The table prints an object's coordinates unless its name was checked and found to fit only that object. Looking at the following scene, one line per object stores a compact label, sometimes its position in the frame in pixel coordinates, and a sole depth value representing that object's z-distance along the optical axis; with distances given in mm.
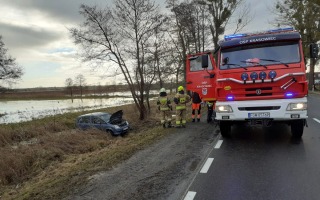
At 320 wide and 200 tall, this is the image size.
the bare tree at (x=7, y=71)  40569
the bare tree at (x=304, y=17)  35328
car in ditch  17625
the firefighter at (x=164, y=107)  12727
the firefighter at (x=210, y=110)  12922
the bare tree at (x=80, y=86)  97575
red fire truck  7312
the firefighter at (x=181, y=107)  12031
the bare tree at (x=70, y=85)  94825
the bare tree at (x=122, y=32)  21422
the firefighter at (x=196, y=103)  13531
